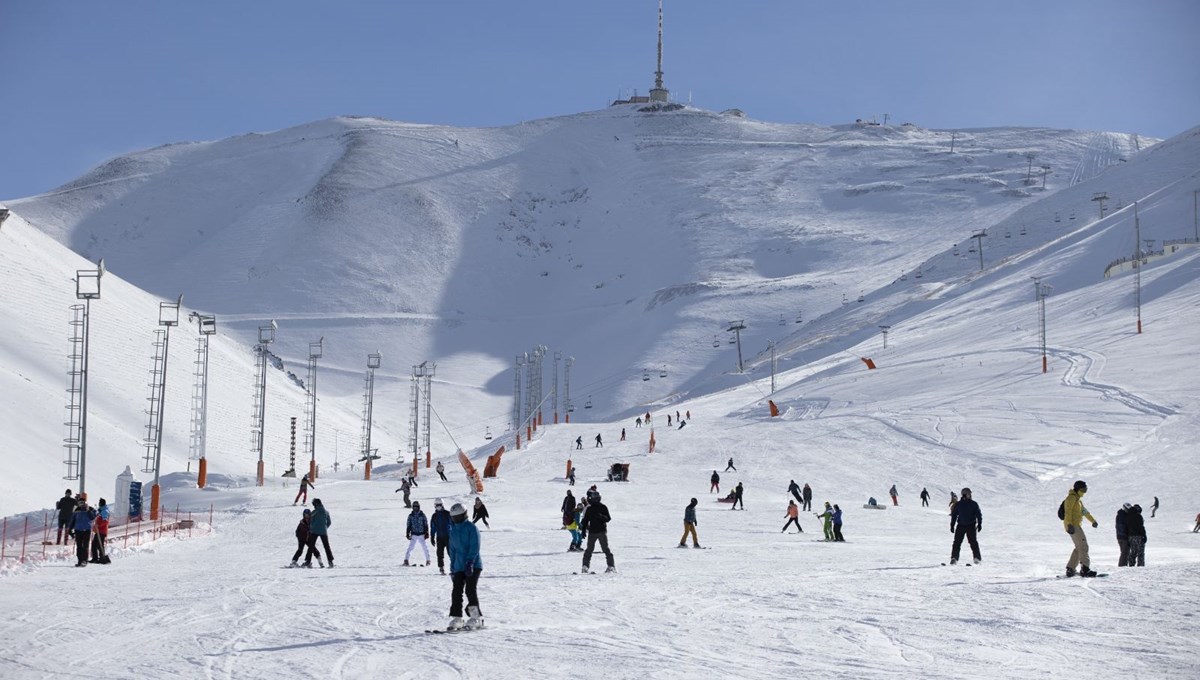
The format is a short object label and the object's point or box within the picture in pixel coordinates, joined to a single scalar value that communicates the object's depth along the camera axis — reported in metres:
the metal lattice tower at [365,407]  65.49
